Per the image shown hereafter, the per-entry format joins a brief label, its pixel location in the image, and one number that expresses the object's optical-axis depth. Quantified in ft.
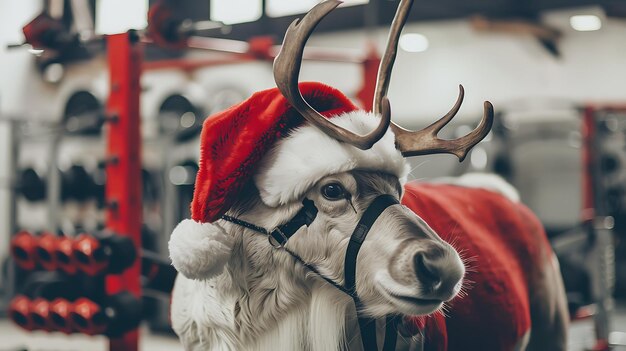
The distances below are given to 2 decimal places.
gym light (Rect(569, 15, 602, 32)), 19.83
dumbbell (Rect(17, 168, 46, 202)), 14.88
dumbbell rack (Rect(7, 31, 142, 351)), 7.82
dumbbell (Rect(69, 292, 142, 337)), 7.48
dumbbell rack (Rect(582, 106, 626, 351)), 11.28
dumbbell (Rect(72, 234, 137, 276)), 7.34
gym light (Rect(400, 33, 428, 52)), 21.70
